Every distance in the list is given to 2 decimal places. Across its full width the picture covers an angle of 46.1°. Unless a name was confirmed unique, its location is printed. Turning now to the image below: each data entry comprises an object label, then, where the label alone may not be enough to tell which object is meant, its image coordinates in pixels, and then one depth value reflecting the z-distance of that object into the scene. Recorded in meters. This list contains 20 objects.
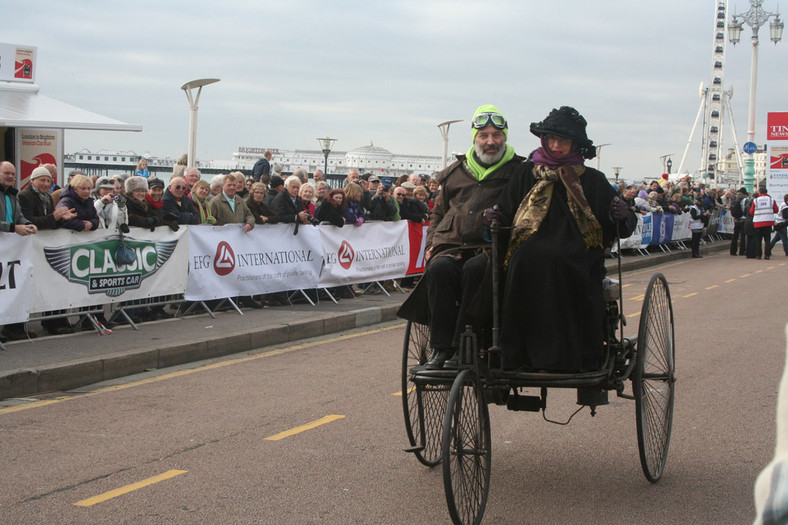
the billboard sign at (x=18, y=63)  15.77
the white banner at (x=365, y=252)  14.29
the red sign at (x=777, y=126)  38.38
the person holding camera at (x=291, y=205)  13.72
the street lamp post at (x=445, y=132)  31.89
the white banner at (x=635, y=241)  24.81
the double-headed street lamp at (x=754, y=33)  48.84
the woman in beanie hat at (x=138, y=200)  11.49
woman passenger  4.85
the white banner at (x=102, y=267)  10.04
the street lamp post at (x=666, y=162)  61.53
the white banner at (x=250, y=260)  12.09
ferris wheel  139.75
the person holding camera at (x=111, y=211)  10.88
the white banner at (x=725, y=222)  35.28
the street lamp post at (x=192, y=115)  19.15
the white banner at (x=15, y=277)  9.51
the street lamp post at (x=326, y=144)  40.06
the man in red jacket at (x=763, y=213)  25.88
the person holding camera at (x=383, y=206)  16.02
